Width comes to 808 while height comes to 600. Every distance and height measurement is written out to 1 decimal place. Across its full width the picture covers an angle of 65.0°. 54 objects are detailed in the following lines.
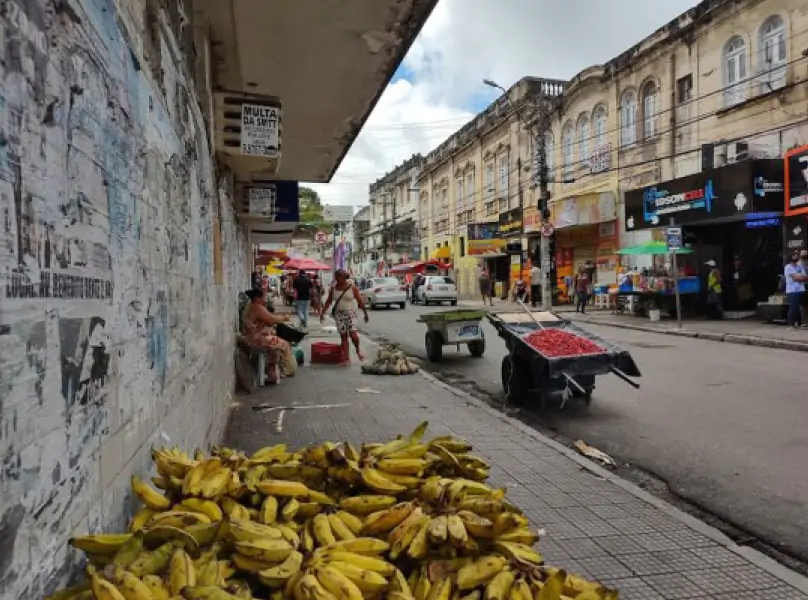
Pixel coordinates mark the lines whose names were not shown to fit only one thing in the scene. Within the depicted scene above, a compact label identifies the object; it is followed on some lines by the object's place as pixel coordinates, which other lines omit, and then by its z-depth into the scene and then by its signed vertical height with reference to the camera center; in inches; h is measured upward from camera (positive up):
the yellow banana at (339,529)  92.7 -37.2
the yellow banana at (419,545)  87.1 -37.4
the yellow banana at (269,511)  92.7 -34.5
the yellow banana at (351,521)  95.8 -37.3
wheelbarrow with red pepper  295.2 -41.7
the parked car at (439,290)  1264.8 -30.9
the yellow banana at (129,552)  72.0 -31.4
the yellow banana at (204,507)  90.5 -32.5
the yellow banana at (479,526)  91.0 -36.3
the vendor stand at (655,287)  775.7 -23.6
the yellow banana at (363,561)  82.6 -37.4
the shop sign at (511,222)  1235.2 +101.1
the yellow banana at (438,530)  87.6 -35.7
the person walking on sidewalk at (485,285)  1238.9 -23.4
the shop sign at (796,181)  611.2 +82.8
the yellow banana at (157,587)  67.9 -33.3
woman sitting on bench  359.6 -30.0
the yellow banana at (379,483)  105.1 -34.6
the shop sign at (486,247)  1353.3 +57.2
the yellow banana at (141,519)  85.3 -32.8
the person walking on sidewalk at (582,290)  916.6 -28.0
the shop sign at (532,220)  1133.9 +93.8
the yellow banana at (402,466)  112.0 -33.9
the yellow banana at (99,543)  72.1 -30.4
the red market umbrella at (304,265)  1089.4 +22.3
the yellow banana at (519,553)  89.9 -40.3
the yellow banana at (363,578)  78.2 -37.5
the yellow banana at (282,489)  99.3 -33.1
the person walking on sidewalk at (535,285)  1106.1 -23.6
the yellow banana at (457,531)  87.9 -36.0
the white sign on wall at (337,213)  1756.2 +179.5
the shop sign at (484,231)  1363.8 +91.6
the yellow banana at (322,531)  89.7 -36.6
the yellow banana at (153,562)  72.2 -32.5
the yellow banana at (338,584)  74.6 -36.6
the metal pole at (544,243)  916.0 +41.2
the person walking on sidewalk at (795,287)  583.5 -20.2
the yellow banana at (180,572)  70.8 -33.3
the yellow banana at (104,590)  62.9 -30.7
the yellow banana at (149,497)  91.7 -31.4
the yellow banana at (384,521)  95.2 -36.8
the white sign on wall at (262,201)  450.9 +55.7
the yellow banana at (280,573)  77.4 -36.2
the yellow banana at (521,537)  95.4 -40.0
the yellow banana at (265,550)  79.9 -34.4
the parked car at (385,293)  1195.3 -33.3
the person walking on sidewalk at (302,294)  743.1 -19.6
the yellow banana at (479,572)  83.2 -39.8
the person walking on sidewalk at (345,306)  458.9 -21.1
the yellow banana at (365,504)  101.1 -36.4
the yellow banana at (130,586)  65.7 -31.8
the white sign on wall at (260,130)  273.3 +65.2
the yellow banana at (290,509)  94.4 -34.8
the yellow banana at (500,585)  80.5 -40.5
